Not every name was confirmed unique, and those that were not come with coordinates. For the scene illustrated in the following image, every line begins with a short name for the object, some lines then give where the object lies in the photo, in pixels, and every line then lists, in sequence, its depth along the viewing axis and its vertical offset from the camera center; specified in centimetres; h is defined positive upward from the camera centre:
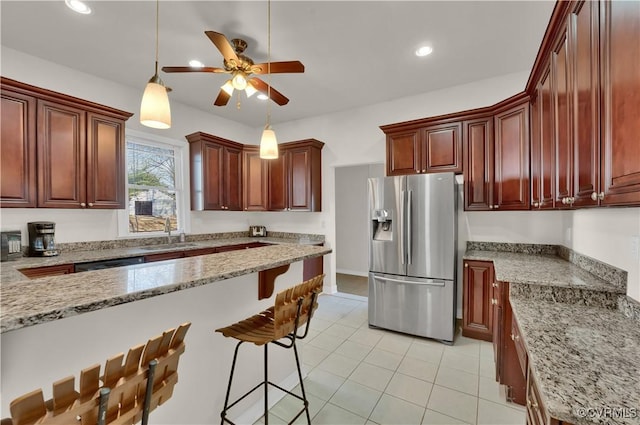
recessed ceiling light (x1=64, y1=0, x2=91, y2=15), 212 +163
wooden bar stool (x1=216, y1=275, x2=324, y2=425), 137 -59
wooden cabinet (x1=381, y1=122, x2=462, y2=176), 321 +77
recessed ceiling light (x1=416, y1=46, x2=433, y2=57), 274 +162
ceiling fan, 217 +119
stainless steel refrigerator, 293 -48
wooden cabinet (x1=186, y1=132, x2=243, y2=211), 413 +63
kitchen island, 84 -44
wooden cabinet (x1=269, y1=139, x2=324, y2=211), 445 +57
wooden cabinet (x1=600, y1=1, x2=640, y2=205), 87 +37
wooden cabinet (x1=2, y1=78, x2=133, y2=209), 246 +63
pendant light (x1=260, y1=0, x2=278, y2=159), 195 +47
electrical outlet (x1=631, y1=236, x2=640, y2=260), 143 -20
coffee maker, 269 -25
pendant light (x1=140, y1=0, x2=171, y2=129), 141 +56
